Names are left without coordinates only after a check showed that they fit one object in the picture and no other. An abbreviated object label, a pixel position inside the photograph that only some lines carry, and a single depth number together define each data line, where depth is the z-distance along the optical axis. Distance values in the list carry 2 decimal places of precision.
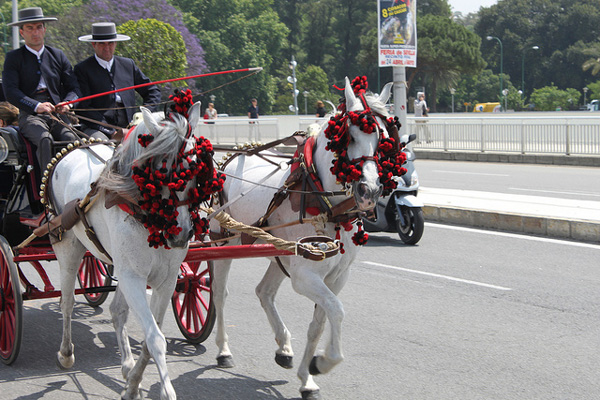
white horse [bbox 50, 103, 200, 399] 4.88
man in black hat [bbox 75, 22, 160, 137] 7.23
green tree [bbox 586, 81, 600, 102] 79.50
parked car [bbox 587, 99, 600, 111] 68.66
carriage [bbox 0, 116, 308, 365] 6.66
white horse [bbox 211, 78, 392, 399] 5.30
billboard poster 18.44
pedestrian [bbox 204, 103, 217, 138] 36.53
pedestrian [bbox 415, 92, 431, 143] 27.86
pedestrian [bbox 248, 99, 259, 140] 33.56
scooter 11.62
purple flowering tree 38.34
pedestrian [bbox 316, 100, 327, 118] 31.57
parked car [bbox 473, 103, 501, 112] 78.44
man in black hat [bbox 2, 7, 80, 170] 6.94
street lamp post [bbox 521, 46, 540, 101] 93.38
